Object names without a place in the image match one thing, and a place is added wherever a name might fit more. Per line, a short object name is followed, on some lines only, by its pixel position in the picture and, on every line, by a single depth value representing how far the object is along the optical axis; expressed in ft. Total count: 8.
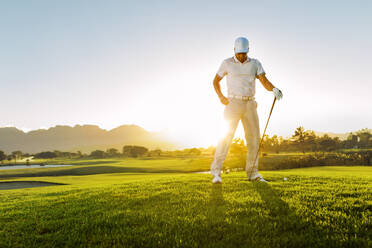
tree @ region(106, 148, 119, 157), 486.22
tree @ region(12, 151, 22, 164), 475.56
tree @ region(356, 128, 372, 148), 329.23
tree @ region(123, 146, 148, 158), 429.79
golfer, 21.07
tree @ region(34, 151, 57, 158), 512.63
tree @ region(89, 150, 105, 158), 479.00
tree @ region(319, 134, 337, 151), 262.06
